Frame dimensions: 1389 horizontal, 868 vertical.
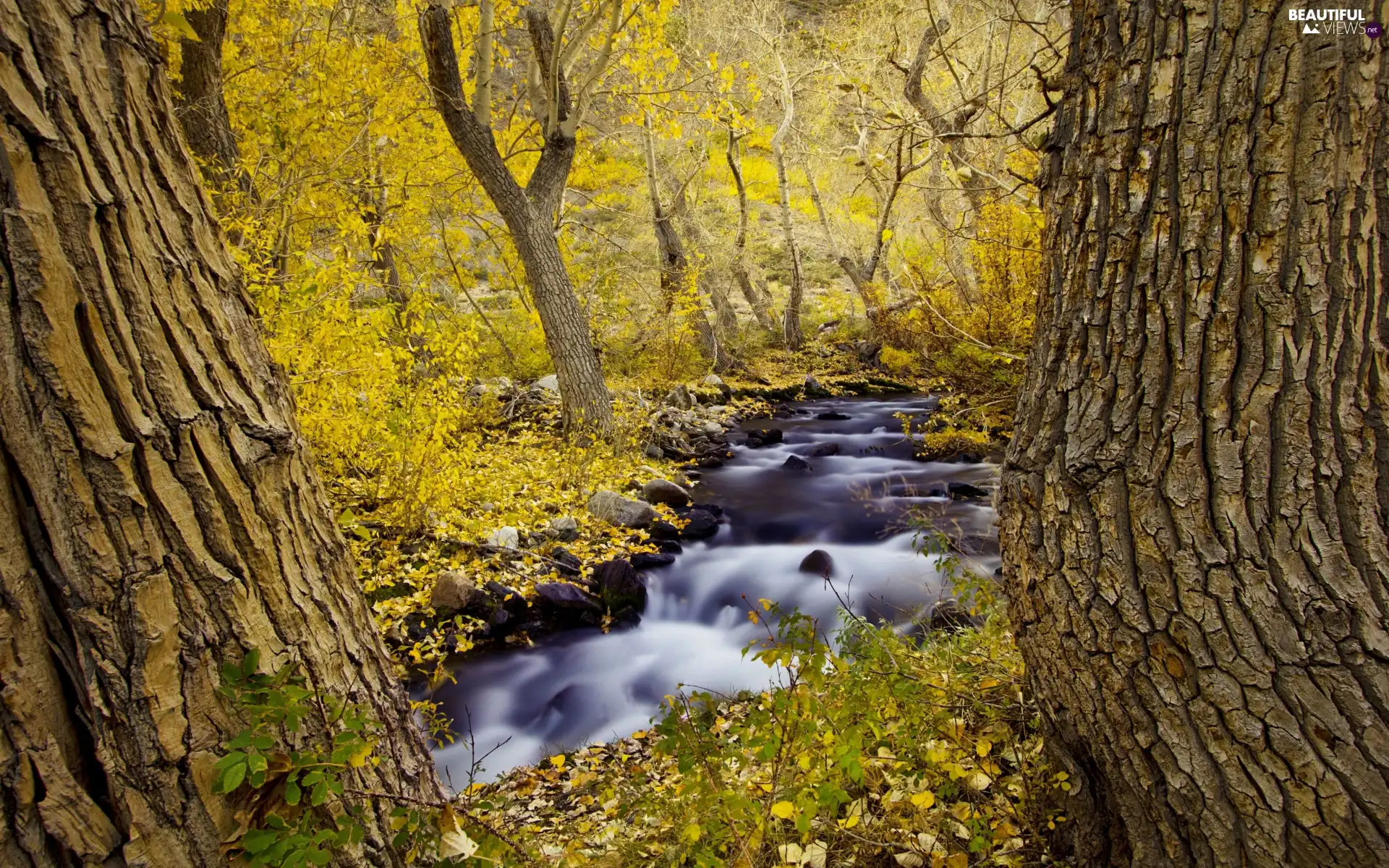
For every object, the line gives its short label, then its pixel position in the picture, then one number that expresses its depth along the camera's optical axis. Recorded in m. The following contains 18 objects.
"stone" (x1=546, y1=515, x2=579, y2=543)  5.88
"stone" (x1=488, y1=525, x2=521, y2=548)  5.48
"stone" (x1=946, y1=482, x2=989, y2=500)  6.66
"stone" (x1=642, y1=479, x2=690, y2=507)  7.04
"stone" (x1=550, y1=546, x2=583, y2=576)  5.46
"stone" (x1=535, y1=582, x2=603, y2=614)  5.09
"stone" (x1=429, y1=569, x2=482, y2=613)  4.83
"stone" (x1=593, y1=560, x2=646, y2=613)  5.36
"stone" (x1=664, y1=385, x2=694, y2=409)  10.64
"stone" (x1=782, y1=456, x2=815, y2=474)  8.42
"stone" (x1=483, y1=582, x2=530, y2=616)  4.96
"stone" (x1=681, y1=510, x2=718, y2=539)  6.53
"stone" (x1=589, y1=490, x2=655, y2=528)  6.35
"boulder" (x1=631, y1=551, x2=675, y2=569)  5.88
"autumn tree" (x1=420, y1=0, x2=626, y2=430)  6.27
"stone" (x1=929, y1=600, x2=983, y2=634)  4.21
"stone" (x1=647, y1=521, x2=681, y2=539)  6.34
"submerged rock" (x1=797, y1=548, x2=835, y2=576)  5.98
